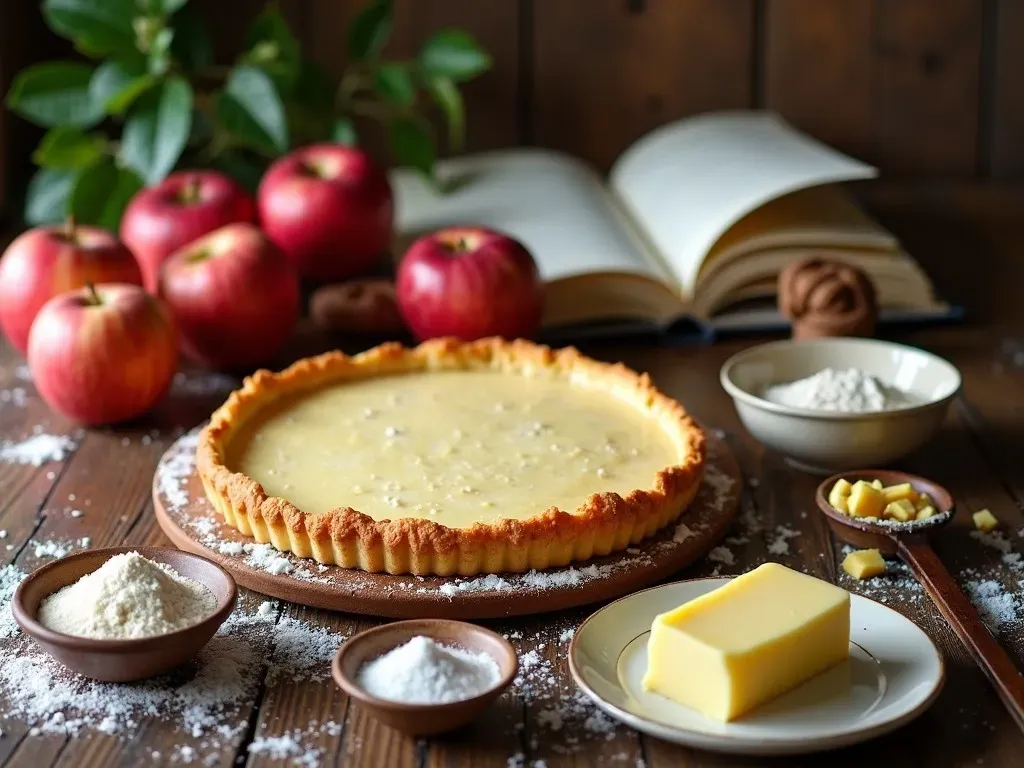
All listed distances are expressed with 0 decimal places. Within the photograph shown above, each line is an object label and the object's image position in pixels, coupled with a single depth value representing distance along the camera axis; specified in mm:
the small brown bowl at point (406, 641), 1084
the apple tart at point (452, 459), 1338
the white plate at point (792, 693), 1070
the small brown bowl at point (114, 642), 1149
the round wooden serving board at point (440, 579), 1308
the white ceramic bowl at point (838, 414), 1592
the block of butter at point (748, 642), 1094
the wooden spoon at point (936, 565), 1171
